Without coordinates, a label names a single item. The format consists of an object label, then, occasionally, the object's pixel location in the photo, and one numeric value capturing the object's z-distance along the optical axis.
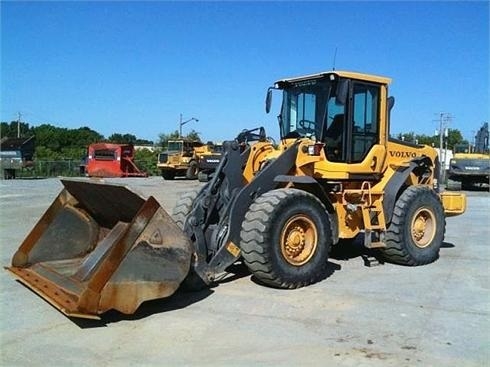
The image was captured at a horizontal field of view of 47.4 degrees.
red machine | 36.38
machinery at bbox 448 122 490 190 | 26.62
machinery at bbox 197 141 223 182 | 29.83
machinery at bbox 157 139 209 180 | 35.94
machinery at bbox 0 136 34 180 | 31.53
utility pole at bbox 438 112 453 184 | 49.97
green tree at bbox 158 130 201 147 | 69.11
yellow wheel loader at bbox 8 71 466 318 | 5.24
